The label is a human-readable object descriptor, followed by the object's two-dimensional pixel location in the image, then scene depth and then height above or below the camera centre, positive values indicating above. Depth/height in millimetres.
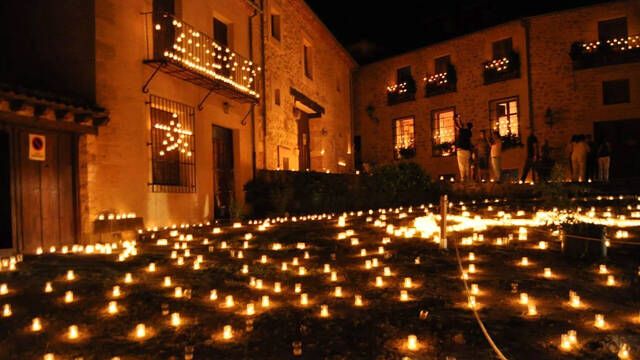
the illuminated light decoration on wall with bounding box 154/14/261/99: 11095 +3473
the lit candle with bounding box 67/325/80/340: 3841 -1105
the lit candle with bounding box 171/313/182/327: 4123 -1102
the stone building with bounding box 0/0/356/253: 8273 +1639
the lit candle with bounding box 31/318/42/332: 4035 -1087
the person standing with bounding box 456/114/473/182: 15828 +1086
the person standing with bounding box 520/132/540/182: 17344 +874
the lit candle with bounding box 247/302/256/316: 4383 -1089
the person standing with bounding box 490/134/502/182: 16562 +876
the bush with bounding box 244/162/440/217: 13422 -112
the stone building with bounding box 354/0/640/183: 20109 +4331
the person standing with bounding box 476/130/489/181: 17691 +927
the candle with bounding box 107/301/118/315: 4511 -1078
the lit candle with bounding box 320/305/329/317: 4262 -1106
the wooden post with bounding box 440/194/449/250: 6559 -590
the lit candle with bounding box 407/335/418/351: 3473 -1149
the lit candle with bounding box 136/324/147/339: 3844 -1106
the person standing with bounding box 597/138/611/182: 16406 +645
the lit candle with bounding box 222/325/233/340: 3781 -1121
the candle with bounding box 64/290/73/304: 4882 -1034
